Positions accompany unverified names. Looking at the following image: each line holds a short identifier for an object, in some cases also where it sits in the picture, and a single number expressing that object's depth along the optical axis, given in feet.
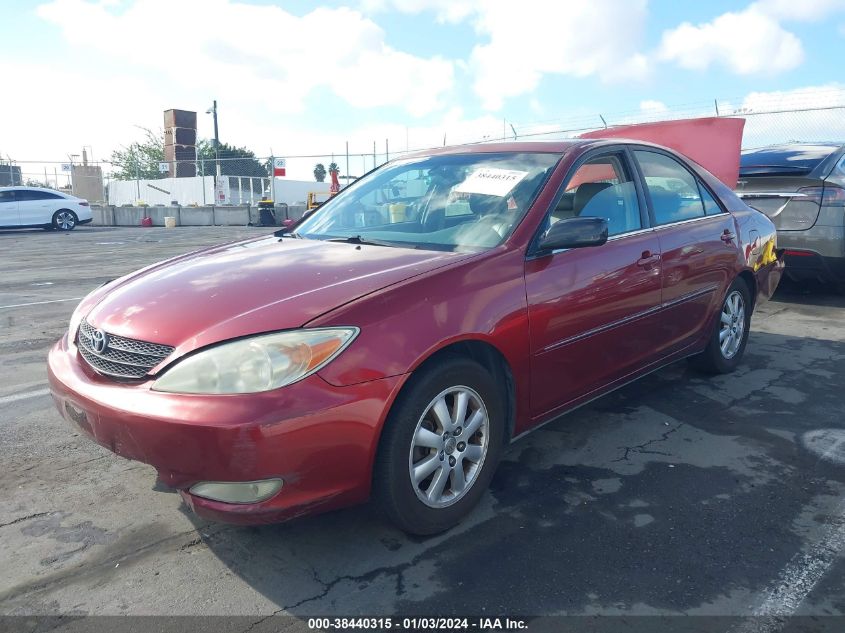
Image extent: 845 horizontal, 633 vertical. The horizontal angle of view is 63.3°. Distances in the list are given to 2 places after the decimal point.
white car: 70.90
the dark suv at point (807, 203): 22.26
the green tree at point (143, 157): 176.14
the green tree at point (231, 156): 128.42
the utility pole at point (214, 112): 123.51
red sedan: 7.69
